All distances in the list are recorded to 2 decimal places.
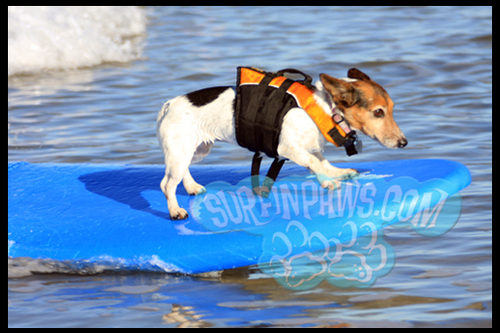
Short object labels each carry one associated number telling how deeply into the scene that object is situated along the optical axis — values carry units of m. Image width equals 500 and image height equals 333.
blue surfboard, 7.04
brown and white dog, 6.76
